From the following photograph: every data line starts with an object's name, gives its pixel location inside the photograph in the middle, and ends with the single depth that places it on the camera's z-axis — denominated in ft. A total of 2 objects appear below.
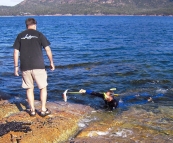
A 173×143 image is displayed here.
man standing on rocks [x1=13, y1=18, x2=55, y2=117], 20.15
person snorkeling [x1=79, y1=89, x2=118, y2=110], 28.04
